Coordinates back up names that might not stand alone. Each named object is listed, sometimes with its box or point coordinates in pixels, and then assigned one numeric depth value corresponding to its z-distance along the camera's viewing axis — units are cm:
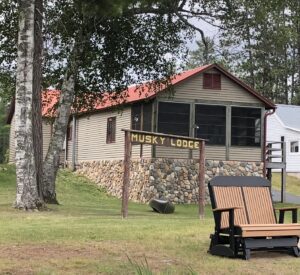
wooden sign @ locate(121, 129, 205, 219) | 1477
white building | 4124
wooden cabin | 2486
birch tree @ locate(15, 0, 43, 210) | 1519
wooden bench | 838
